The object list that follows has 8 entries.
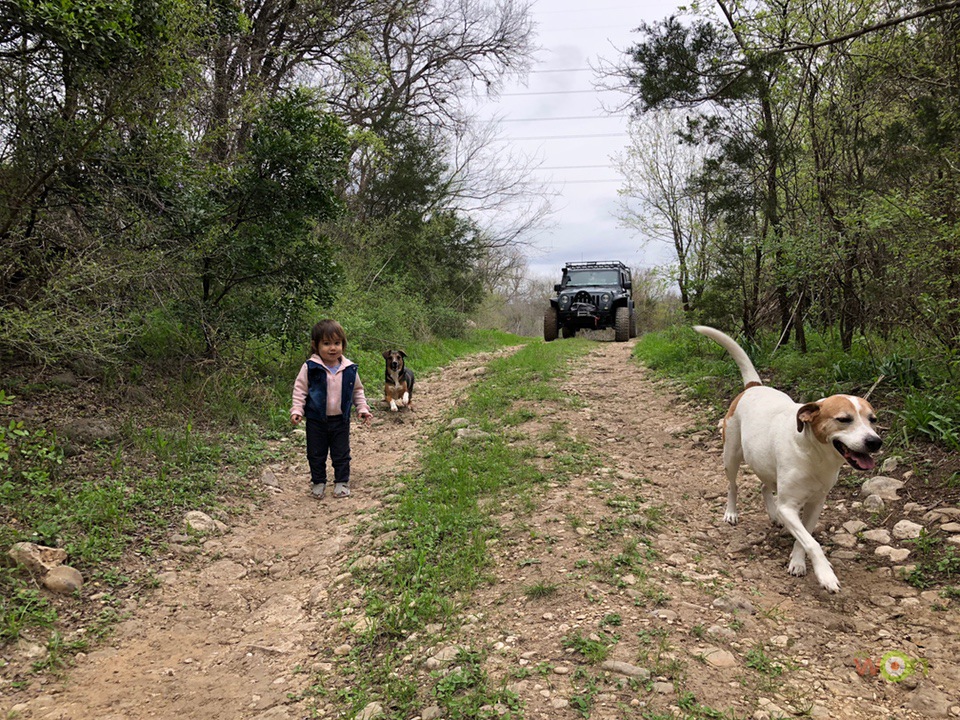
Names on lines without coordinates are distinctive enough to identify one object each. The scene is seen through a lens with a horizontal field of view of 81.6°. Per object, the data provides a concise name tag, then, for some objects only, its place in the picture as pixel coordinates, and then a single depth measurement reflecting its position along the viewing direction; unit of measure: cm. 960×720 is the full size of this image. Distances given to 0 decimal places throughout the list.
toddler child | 482
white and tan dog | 274
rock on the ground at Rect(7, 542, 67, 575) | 306
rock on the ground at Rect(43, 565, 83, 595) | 303
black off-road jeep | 1609
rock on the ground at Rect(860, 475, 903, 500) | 358
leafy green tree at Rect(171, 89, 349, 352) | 602
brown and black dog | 727
